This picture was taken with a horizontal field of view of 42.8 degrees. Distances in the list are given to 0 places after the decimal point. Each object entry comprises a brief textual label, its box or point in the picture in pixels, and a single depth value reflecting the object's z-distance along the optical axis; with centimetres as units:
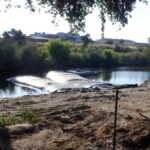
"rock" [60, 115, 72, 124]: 571
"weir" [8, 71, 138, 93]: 1698
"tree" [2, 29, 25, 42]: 4788
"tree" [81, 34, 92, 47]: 6159
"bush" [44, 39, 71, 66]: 3937
